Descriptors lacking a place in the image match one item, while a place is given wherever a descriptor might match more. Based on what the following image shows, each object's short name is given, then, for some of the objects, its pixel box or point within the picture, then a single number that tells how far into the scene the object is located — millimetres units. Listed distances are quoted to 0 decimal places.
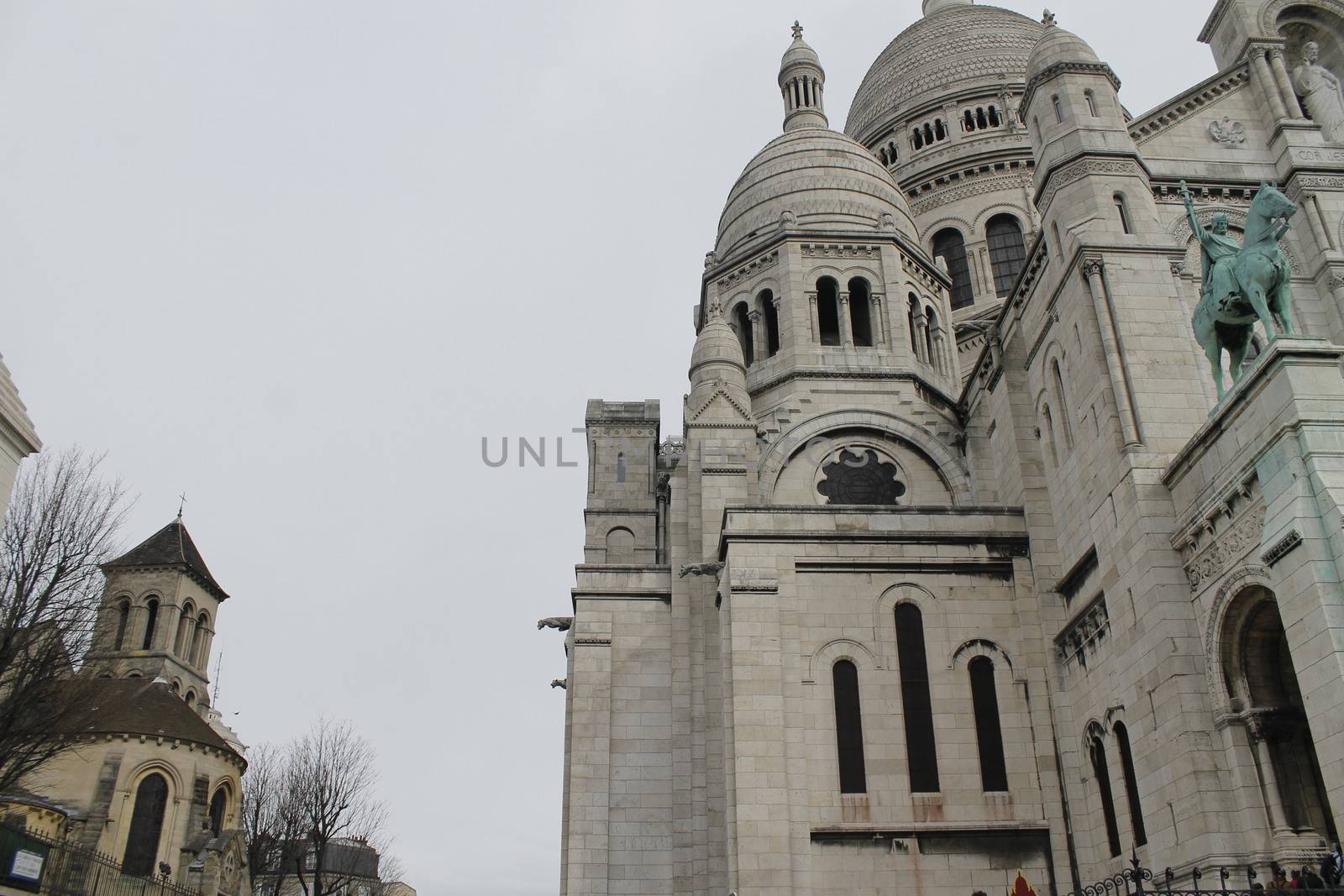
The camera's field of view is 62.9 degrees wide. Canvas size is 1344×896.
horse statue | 16609
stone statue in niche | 23609
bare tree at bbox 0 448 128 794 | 17859
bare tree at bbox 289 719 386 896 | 39219
